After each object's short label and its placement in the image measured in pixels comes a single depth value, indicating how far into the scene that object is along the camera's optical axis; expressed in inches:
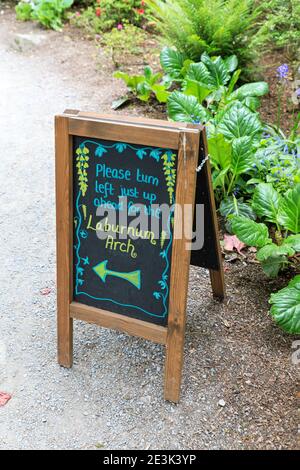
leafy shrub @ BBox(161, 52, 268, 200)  146.5
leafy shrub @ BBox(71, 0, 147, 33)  299.6
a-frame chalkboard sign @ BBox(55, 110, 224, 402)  91.9
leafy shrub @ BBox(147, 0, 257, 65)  212.2
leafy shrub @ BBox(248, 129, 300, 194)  147.7
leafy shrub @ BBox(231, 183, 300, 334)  110.1
